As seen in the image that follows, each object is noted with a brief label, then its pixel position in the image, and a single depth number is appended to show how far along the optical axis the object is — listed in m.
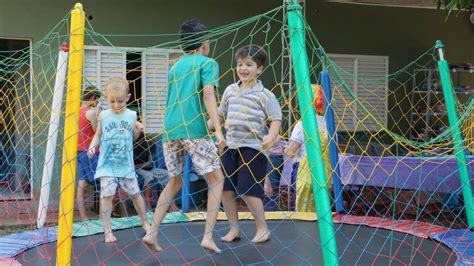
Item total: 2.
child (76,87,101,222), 5.02
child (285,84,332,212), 4.42
